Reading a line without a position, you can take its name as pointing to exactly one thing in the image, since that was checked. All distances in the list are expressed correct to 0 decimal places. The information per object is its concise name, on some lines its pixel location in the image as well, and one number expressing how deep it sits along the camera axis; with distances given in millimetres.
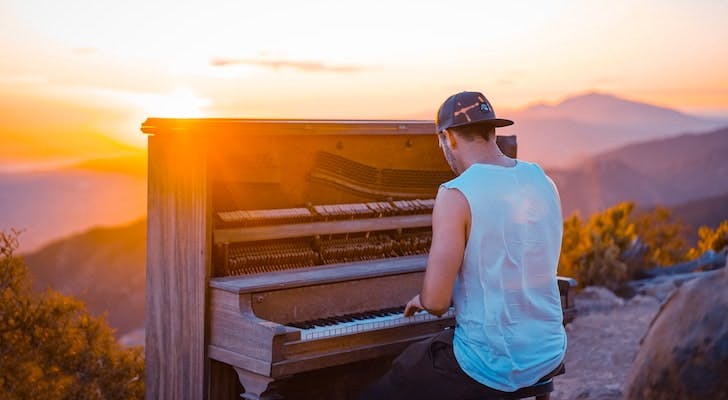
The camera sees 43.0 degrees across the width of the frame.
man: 3402
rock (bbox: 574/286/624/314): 10754
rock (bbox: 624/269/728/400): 3148
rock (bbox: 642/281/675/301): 11320
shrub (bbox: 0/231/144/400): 6082
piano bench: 3744
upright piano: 4227
